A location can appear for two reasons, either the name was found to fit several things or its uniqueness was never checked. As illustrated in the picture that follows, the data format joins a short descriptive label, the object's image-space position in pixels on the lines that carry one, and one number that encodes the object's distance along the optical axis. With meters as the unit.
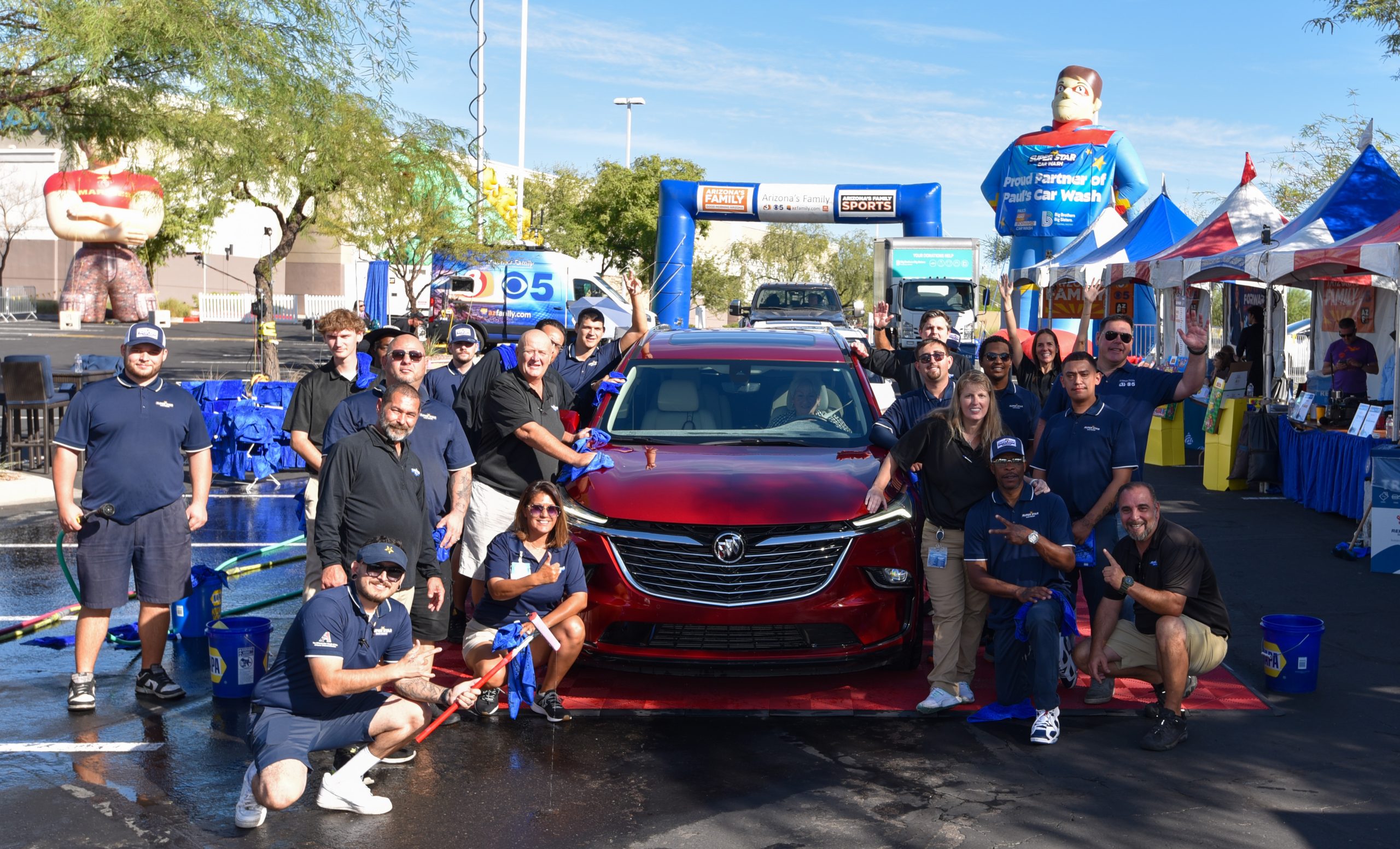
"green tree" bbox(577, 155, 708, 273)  48.75
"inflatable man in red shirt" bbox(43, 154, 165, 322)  44.16
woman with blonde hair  6.15
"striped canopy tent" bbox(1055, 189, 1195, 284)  19.17
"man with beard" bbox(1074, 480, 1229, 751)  5.70
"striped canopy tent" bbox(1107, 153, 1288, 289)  15.91
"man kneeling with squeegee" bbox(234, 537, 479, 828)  4.59
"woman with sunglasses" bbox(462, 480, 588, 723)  5.78
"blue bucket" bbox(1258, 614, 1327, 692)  6.36
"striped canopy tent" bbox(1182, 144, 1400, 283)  13.55
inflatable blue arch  28.08
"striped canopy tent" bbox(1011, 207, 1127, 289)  21.31
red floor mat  6.16
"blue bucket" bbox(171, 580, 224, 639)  7.25
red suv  5.89
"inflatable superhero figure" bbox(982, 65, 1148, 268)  26.05
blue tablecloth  11.34
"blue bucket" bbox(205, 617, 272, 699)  6.14
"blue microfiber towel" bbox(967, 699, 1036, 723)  5.93
